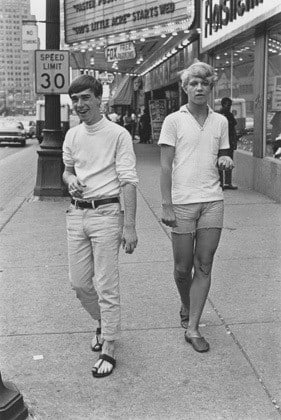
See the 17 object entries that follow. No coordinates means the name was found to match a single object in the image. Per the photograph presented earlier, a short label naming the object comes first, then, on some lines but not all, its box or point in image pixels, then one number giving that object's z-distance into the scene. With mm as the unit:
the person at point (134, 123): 33500
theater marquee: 13805
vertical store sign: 23719
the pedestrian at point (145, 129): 28156
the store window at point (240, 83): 12008
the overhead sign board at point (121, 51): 16500
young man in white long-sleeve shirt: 3818
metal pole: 11062
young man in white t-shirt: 4066
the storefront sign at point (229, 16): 10023
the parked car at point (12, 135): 32188
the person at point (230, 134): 11138
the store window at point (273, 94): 10477
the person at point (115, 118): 36081
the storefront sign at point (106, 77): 38147
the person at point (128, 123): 32188
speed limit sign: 11109
